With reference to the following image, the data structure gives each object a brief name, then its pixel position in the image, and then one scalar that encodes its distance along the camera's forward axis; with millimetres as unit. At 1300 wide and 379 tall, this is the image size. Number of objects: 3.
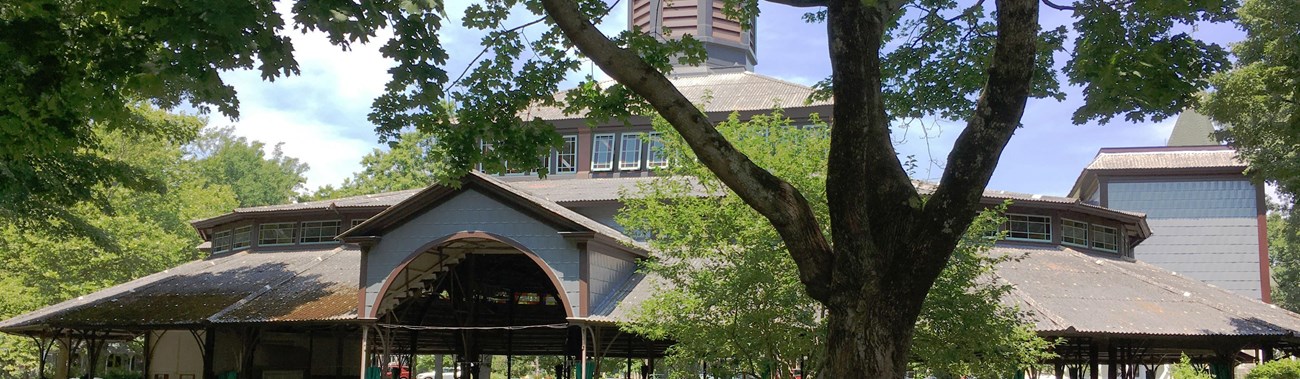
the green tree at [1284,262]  57094
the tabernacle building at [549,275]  22984
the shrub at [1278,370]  20173
